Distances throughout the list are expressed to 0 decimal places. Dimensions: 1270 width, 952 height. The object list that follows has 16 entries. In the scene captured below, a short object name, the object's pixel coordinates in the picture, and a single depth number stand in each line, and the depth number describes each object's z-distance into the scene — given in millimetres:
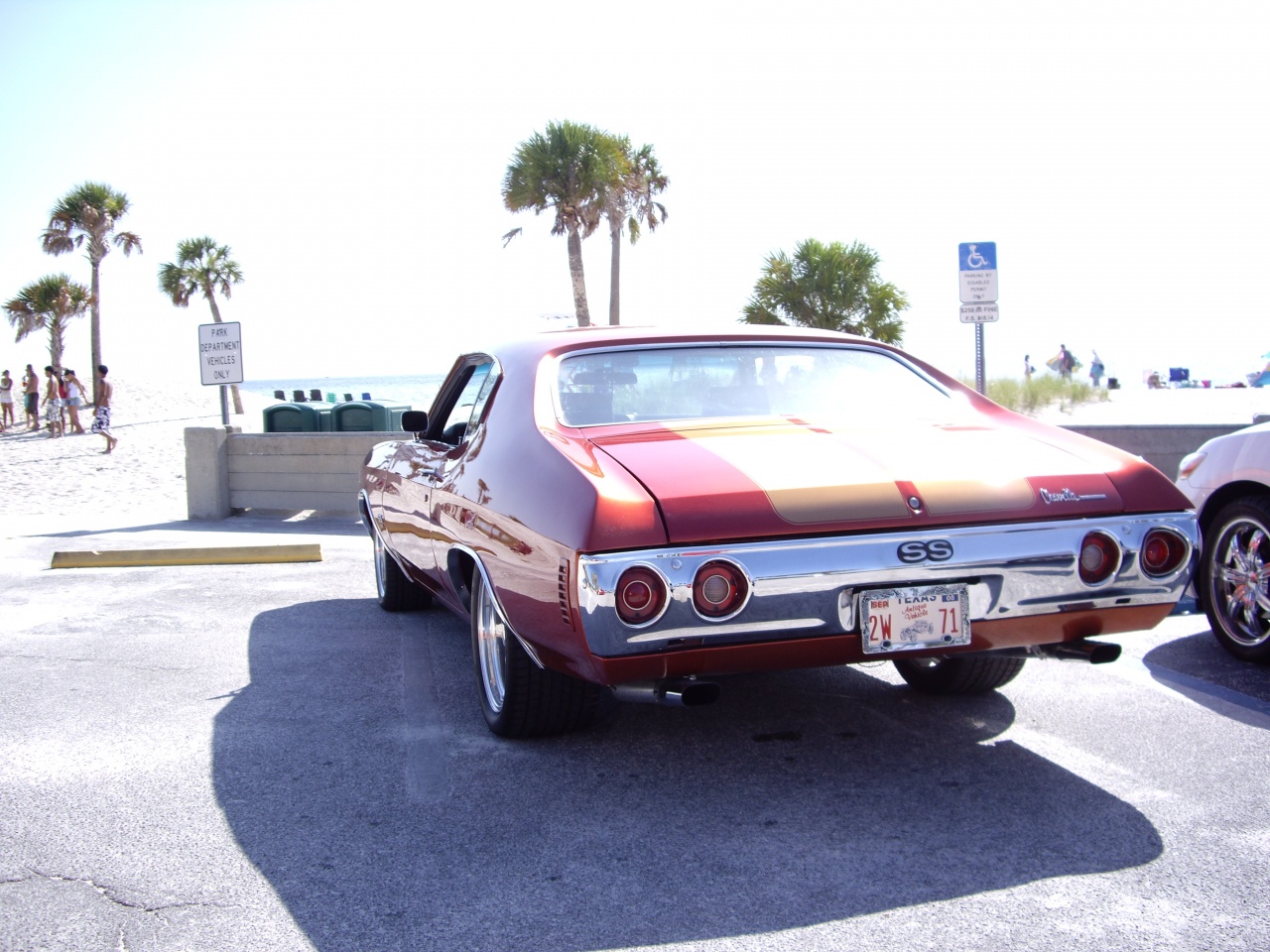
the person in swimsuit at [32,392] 31953
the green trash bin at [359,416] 15094
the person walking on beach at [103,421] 24516
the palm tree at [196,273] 49781
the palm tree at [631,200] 29984
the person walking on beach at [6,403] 32750
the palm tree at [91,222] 42188
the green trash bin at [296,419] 14930
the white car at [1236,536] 5109
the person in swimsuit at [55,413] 30484
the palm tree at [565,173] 28875
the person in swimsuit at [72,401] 29312
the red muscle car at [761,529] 3201
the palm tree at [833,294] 27000
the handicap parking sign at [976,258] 11586
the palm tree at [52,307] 44281
